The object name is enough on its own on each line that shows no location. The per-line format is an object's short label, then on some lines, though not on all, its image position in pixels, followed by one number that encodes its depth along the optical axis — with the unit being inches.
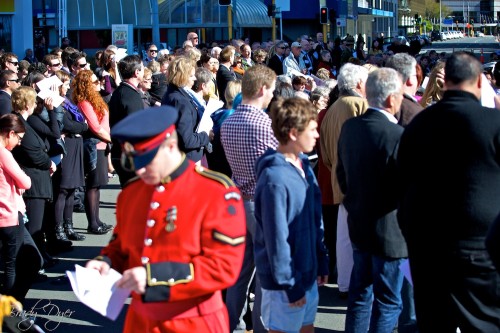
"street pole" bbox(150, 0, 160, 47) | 1146.8
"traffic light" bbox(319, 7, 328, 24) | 1226.0
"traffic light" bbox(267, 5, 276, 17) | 1075.3
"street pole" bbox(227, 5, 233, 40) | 1083.3
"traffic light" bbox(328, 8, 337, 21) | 1285.2
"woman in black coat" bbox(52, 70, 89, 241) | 344.8
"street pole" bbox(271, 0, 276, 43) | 1090.2
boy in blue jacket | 172.2
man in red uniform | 128.8
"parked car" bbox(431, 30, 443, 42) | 4148.6
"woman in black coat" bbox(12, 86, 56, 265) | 290.8
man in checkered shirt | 212.8
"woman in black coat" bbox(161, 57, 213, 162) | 265.1
